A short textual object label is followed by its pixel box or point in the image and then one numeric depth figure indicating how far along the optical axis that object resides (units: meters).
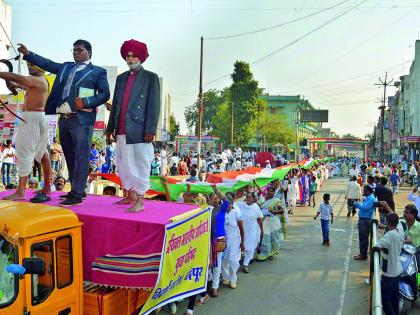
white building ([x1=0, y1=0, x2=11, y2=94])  31.47
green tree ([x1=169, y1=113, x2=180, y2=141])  84.39
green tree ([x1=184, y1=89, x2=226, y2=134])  89.31
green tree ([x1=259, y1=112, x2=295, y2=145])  66.94
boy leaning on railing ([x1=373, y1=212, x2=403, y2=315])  6.65
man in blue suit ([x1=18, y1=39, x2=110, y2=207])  5.45
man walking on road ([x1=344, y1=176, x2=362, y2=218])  17.50
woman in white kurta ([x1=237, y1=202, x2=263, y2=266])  9.82
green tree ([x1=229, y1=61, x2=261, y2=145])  60.66
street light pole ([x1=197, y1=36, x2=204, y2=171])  21.67
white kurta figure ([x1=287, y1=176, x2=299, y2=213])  19.49
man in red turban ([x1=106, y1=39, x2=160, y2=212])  5.46
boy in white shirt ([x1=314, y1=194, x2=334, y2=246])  12.70
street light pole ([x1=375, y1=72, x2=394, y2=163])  54.84
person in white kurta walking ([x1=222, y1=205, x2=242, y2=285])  8.56
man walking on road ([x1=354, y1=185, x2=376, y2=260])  11.05
